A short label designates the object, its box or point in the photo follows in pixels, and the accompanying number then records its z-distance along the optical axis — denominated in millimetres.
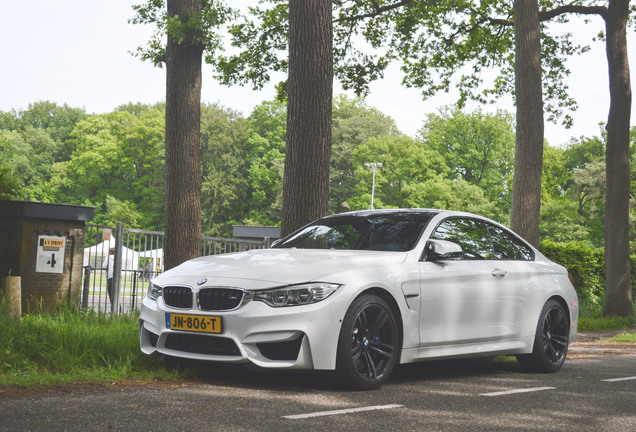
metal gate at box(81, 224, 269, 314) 12344
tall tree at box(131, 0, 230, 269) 12430
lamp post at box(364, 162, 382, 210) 52612
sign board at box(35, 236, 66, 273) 10875
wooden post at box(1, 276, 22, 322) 7597
